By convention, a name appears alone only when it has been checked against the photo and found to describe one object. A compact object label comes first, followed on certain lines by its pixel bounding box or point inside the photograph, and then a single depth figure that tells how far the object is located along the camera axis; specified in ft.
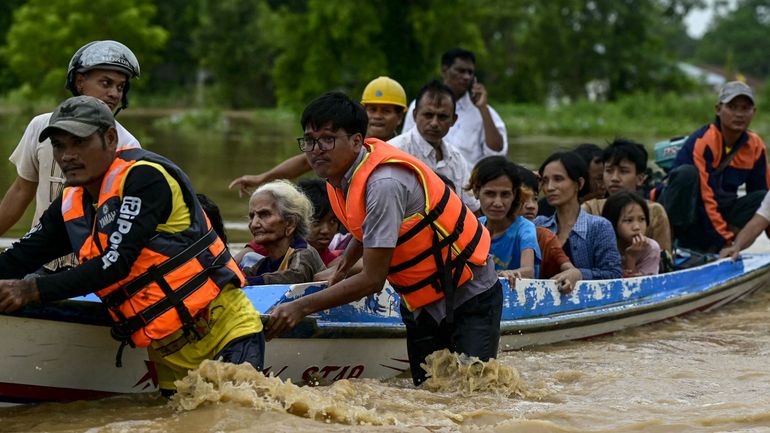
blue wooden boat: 29.78
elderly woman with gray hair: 37.68
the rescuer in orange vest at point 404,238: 28.89
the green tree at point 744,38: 493.77
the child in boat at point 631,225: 48.85
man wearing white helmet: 33.96
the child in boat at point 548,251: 43.42
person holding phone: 58.90
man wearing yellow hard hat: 47.78
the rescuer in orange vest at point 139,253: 26.27
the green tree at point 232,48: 333.62
